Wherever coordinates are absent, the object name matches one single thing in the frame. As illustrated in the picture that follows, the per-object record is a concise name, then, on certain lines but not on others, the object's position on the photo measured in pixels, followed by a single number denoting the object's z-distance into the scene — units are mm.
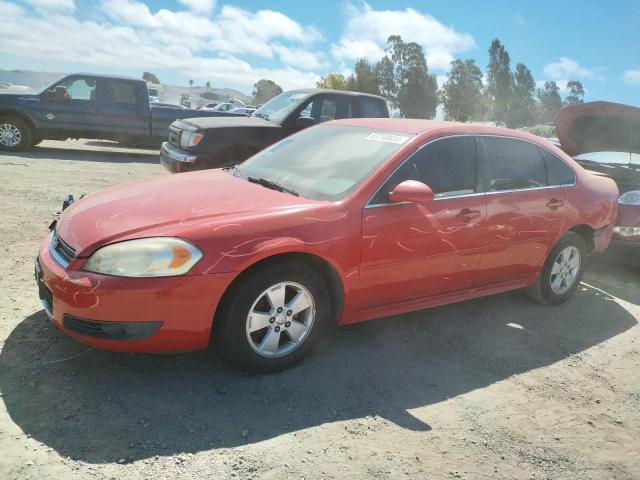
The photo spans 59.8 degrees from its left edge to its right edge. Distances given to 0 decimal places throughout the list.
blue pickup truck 11586
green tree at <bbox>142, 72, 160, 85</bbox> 128587
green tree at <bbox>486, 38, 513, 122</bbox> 101000
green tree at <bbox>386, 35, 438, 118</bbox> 91938
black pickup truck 7426
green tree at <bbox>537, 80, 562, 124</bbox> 119469
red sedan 2918
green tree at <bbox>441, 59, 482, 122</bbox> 97875
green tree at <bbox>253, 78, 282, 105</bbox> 108150
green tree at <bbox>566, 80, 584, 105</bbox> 123250
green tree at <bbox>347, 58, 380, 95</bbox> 79000
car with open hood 5820
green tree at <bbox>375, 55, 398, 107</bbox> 93750
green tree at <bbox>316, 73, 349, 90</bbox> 69931
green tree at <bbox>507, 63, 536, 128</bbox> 102488
